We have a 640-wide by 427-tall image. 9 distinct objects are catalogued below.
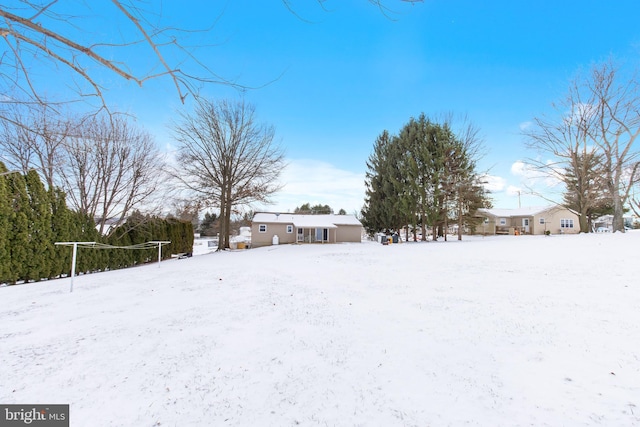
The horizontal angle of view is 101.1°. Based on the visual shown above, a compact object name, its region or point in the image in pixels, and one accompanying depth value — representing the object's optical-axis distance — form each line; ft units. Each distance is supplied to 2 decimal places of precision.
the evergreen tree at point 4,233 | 23.27
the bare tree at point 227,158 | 63.52
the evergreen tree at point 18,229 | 24.31
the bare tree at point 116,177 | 39.24
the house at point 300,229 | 82.28
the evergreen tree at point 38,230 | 25.90
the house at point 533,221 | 104.18
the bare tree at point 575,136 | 54.70
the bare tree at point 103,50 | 5.54
